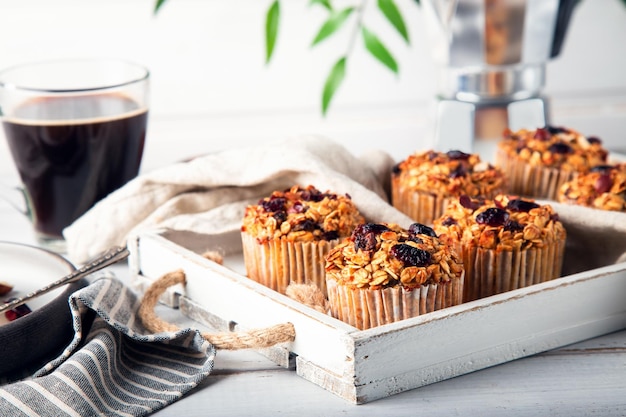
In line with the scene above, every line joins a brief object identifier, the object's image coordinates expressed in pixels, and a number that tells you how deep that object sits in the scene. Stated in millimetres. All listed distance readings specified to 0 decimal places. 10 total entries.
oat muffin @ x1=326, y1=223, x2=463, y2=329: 755
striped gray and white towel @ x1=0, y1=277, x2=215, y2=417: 730
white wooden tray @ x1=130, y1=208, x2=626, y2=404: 732
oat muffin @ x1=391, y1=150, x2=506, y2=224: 904
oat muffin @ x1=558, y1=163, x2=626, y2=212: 885
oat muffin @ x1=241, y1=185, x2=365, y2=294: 831
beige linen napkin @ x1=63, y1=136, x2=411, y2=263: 914
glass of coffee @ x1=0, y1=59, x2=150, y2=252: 941
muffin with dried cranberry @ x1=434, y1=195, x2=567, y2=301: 811
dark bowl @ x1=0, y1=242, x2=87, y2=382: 758
